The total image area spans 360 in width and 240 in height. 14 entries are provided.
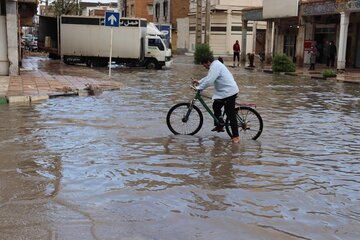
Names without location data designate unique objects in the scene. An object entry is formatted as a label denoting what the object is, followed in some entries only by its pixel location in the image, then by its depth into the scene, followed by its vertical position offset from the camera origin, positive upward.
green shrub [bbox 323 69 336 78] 25.95 -1.60
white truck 31.03 -0.22
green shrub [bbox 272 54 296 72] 29.72 -1.30
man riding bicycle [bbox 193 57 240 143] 8.94 -0.82
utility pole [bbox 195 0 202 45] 43.07 +1.57
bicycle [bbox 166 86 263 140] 9.41 -1.49
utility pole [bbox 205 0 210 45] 39.94 +1.37
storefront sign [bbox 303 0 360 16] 27.36 +2.06
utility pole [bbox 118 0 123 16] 88.95 +6.07
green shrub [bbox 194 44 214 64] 37.65 -0.79
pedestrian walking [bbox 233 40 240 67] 39.01 -0.66
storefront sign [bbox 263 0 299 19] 34.12 +2.30
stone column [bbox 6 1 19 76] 20.20 +0.28
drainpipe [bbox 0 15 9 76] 20.33 -0.28
